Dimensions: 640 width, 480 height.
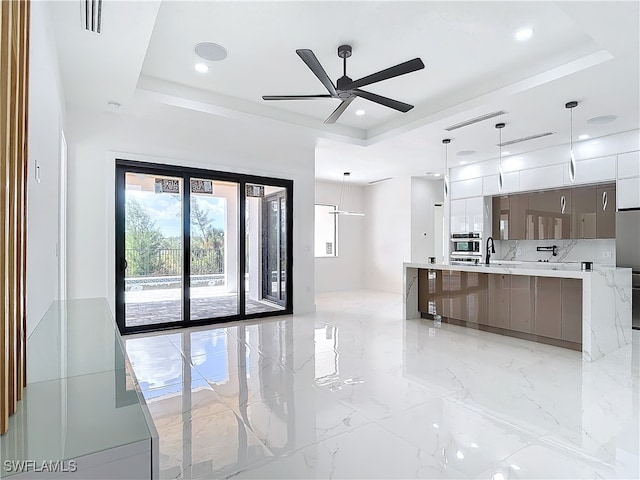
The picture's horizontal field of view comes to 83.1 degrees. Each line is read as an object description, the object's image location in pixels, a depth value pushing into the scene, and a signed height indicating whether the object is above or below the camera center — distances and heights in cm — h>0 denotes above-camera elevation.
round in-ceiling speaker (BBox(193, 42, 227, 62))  351 +190
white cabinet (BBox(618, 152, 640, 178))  540 +113
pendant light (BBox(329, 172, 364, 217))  1021 +122
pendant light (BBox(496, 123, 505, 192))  515 +164
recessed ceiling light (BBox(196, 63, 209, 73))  390 +190
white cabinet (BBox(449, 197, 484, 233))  752 +55
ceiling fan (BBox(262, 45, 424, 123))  300 +146
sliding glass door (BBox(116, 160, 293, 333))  511 -8
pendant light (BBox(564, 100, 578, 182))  432 +165
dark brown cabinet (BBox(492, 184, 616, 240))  580 +46
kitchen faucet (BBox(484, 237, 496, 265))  575 -20
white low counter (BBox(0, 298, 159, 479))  79 -49
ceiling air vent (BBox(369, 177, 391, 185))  964 +164
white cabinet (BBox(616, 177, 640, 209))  539 +71
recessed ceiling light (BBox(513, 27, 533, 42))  324 +188
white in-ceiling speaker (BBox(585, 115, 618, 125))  486 +165
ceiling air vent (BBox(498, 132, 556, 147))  561 +164
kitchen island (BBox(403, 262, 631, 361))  398 -80
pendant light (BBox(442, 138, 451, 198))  589 +163
